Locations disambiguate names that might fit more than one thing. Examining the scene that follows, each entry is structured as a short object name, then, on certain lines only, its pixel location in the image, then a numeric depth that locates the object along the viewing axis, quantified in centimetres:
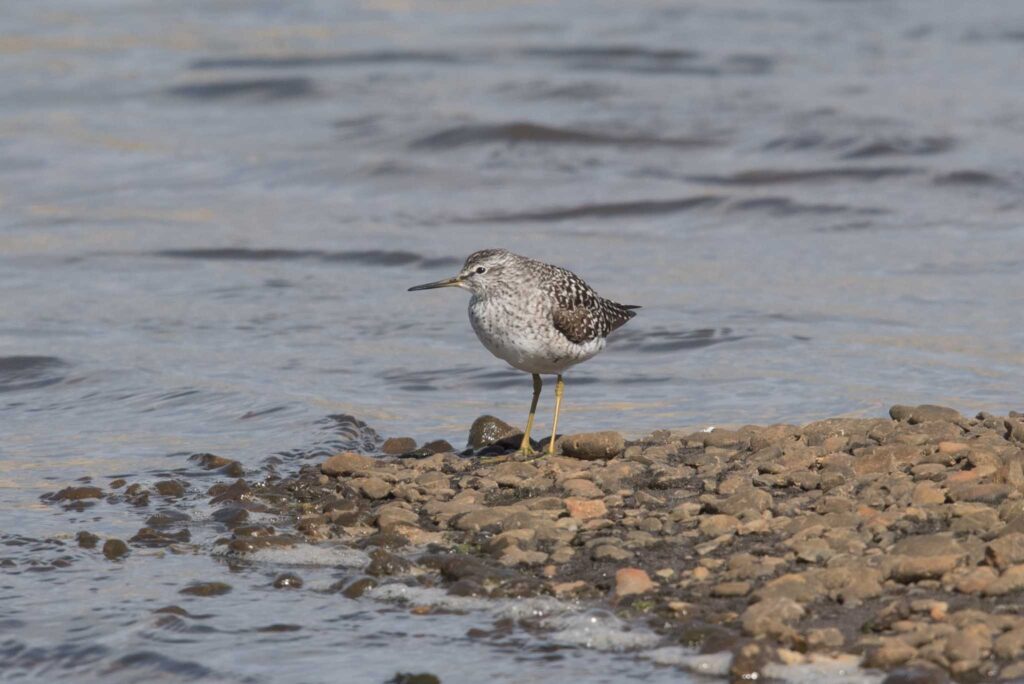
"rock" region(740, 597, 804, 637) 1177
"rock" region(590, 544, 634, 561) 1352
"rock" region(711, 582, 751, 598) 1249
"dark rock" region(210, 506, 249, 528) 1558
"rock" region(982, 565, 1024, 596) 1201
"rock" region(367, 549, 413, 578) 1378
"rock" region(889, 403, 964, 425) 1661
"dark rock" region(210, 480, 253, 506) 1639
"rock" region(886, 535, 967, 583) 1234
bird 1697
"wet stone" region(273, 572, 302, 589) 1380
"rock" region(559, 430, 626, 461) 1659
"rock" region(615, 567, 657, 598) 1281
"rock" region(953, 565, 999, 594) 1205
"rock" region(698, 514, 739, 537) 1380
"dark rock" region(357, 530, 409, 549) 1444
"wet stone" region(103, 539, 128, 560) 1470
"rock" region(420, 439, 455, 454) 1825
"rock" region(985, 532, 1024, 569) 1237
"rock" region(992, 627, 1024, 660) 1109
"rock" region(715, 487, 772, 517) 1409
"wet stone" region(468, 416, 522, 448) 1837
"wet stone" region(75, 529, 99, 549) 1503
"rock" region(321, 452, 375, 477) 1664
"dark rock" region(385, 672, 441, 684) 1187
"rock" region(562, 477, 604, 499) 1521
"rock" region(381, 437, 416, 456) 1864
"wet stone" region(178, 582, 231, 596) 1371
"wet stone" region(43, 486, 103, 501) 1670
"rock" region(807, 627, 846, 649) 1153
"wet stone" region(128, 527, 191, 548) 1508
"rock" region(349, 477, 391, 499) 1581
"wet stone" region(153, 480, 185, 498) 1677
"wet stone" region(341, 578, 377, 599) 1348
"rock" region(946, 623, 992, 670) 1107
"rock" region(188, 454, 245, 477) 1761
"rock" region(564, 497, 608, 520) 1456
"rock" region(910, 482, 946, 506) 1384
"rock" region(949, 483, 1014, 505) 1371
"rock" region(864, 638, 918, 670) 1119
